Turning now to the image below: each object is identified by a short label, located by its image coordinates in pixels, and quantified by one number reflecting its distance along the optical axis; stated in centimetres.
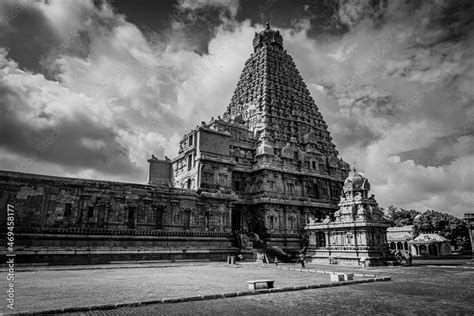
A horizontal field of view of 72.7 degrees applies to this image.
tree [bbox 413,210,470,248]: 6838
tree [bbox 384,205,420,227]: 8884
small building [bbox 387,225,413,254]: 6994
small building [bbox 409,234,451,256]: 6212
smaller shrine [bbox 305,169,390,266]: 3900
